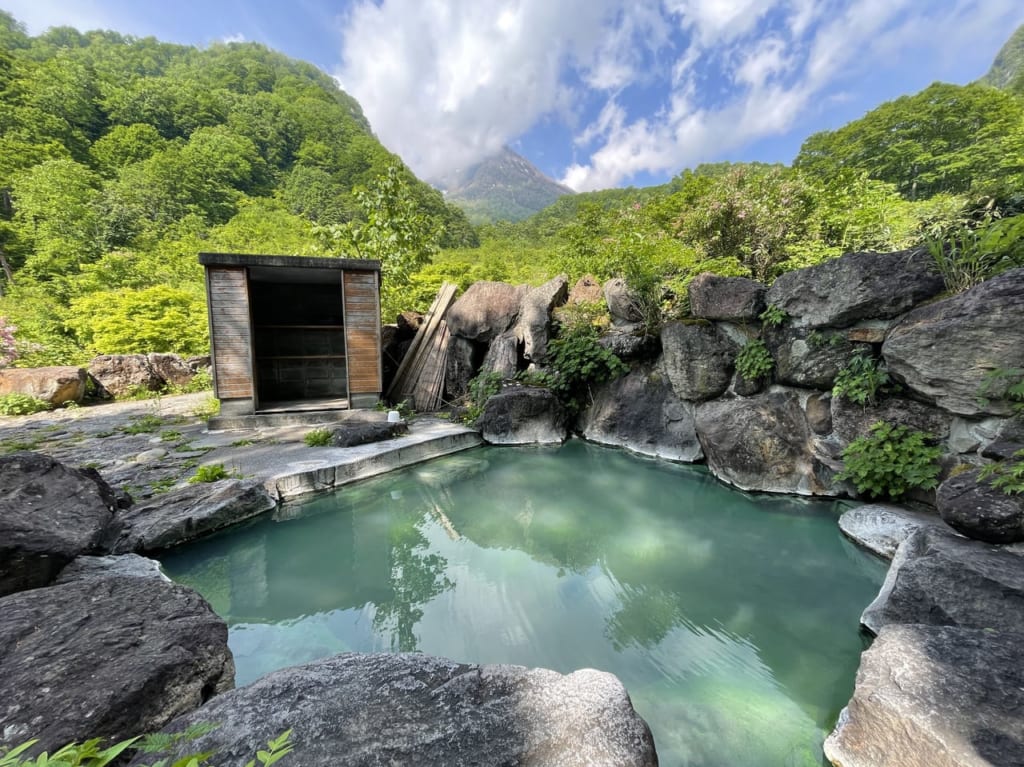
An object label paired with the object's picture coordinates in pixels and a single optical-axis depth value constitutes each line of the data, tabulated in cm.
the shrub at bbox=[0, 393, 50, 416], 745
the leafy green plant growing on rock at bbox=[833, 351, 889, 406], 390
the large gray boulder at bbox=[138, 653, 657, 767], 119
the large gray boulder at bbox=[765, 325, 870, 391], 422
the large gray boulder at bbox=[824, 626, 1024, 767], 133
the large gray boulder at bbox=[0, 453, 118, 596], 220
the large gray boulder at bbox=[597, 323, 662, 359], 631
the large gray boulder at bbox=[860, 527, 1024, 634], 202
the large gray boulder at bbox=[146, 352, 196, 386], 1002
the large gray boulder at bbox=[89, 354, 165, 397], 910
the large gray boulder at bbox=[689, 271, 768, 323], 502
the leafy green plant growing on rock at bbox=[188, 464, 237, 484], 416
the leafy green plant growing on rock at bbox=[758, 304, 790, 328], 466
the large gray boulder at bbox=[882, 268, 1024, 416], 298
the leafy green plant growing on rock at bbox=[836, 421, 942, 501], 349
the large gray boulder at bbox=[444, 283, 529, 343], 851
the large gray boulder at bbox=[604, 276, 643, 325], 662
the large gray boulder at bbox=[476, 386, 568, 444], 660
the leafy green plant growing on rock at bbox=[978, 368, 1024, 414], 289
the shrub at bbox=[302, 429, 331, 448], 558
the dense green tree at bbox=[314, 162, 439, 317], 1030
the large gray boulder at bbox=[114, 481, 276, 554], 323
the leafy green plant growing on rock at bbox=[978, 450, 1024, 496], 245
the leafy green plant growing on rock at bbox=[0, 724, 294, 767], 72
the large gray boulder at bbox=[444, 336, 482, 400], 853
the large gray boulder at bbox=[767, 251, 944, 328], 379
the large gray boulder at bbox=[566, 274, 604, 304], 761
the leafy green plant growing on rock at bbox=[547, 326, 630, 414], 658
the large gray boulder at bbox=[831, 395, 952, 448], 360
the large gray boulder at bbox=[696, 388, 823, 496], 446
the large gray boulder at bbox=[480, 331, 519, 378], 779
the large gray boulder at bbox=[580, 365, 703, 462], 572
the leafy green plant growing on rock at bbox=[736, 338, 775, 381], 484
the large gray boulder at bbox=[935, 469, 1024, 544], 241
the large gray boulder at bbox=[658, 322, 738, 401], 534
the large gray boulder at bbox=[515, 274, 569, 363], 768
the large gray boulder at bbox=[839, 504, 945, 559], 323
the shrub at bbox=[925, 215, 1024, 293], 327
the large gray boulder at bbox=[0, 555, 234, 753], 125
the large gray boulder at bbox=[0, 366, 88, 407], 785
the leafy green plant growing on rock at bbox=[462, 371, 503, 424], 718
